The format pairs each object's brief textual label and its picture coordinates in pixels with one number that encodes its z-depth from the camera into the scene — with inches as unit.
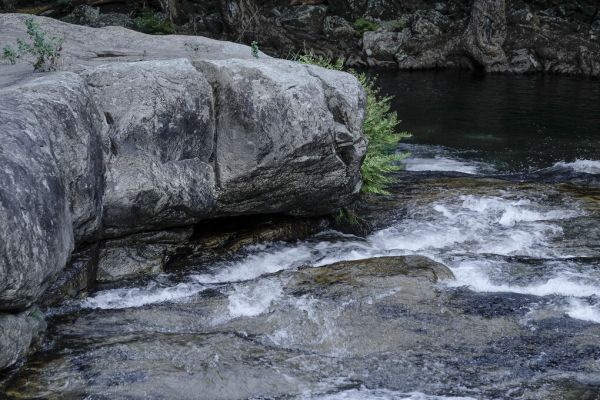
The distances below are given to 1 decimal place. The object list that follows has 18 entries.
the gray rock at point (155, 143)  347.6
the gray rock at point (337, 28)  1267.2
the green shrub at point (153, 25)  1148.5
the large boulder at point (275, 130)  375.6
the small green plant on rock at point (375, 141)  458.9
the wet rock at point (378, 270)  359.3
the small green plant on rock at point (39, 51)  360.5
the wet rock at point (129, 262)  362.3
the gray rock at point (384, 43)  1238.9
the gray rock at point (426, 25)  1268.5
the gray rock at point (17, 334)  267.6
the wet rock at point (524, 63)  1195.9
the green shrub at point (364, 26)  1272.1
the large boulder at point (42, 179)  259.9
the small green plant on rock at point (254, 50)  426.9
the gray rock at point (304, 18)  1280.8
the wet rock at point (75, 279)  330.0
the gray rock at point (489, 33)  1187.3
